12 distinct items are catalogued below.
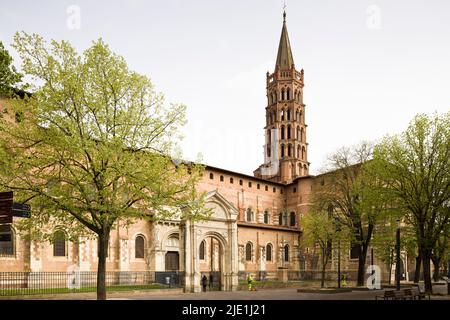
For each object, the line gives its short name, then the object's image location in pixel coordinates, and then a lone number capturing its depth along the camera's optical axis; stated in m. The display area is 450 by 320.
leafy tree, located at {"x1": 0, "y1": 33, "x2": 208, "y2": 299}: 22.25
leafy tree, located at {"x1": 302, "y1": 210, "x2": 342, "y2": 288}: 44.38
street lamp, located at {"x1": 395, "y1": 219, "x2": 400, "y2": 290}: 28.88
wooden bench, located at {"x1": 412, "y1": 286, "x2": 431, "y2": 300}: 25.35
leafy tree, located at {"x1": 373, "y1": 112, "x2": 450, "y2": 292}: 32.03
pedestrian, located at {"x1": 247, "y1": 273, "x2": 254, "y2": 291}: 40.78
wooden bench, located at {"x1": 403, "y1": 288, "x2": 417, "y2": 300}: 24.22
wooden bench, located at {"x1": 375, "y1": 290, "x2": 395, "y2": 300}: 23.36
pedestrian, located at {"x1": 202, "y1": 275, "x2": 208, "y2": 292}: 39.84
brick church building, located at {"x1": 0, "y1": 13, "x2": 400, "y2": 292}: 38.25
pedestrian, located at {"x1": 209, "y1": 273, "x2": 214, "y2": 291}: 42.97
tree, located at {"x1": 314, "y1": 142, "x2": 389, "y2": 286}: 41.53
